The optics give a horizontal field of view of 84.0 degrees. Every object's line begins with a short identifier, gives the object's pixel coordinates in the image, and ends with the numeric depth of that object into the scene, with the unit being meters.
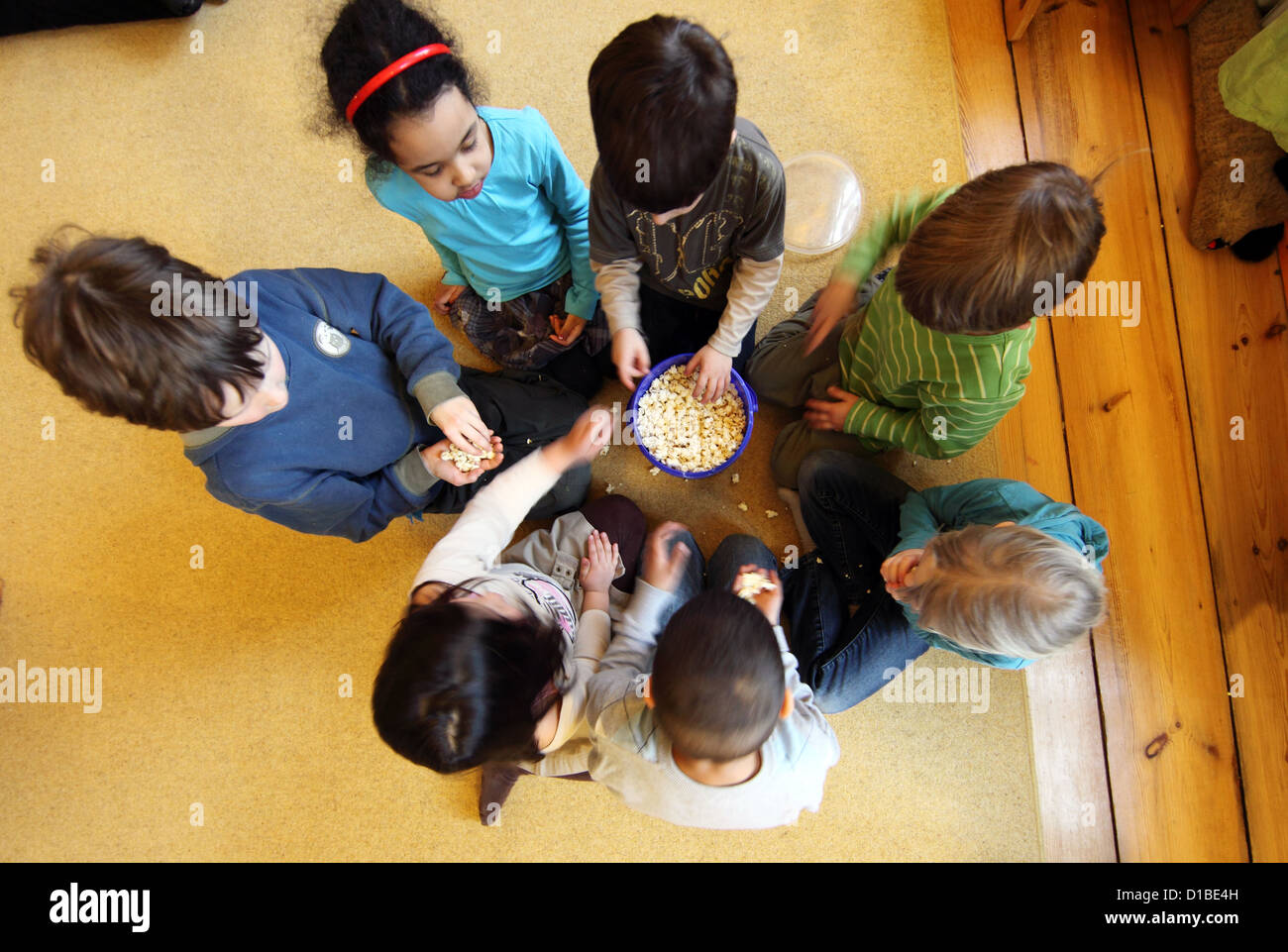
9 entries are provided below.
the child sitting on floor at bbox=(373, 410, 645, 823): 0.89
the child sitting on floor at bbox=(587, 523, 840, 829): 0.90
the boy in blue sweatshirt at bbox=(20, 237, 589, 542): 0.85
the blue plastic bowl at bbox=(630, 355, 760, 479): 1.37
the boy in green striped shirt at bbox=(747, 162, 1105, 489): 0.91
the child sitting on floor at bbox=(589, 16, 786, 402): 0.82
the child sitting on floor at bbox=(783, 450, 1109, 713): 0.99
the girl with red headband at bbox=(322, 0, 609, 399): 0.88
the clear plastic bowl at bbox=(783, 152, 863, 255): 1.60
